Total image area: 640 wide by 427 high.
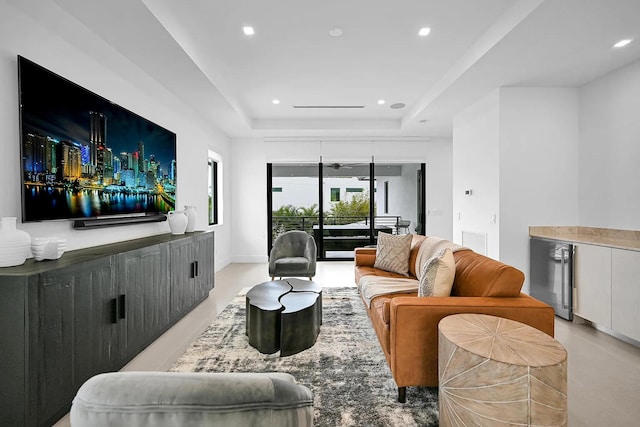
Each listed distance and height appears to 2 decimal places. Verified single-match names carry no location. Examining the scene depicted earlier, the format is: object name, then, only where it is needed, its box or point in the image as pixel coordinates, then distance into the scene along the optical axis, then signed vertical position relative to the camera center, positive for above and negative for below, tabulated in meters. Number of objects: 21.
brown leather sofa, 1.91 -0.61
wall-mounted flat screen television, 2.15 +0.47
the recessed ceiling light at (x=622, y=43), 2.98 +1.52
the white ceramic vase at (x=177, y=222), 3.83 -0.13
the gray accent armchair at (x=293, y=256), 4.58 -0.67
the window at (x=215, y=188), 6.21 +0.45
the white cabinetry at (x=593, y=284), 3.05 -0.72
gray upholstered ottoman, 0.63 -0.38
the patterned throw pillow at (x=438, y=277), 2.20 -0.45
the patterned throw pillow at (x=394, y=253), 3.71 -0.50
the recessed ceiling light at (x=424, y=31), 3.11 +1.71
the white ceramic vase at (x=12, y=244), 1.80 -0.19
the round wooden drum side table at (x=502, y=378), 1.43 -0.76
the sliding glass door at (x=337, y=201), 7.18 +0.20
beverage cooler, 3.46 -0.71
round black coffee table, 2.57 -0.90
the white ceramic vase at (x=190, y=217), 4.15 -0.08
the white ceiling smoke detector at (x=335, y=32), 3.11 +1.71
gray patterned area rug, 1.90 -1.16
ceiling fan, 7.15 +0.96
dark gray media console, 1.64 -0.68
